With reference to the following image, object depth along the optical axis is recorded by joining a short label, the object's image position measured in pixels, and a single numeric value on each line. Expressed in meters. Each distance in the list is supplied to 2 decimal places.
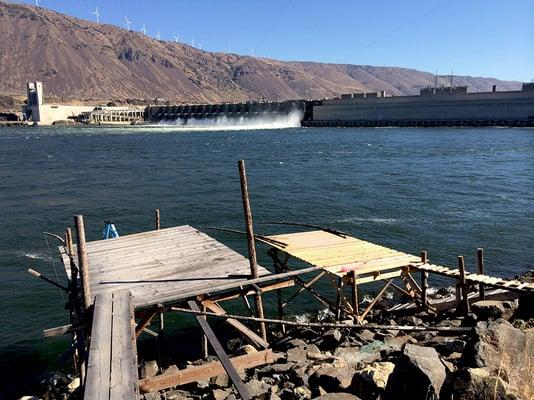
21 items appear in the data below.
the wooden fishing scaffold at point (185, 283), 7.59
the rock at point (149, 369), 12.08
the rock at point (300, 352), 11.02
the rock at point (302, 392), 8.72
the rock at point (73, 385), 11.33
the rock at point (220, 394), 9.60
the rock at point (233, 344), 12.91
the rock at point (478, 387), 5.50
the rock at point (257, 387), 9.28
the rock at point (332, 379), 8.62
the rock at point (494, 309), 11.91
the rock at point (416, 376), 6.46
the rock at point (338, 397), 7.23
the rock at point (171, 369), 11.77
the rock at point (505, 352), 6.23
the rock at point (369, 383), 7.80
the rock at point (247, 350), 10.47
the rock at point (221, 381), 10.45
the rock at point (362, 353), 10.36
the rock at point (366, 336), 12.08
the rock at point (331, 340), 11.97
